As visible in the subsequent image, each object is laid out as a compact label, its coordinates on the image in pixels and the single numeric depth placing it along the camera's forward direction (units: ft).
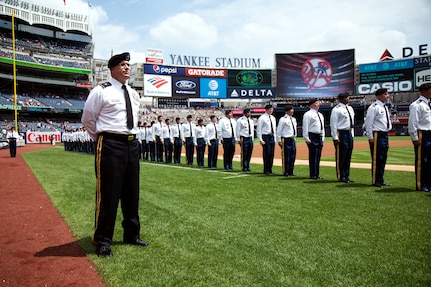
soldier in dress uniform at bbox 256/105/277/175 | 32.01
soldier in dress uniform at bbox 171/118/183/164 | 49.06
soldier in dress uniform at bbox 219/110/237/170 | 37.93
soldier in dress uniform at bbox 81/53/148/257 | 11.48
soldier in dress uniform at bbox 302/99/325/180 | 27.58
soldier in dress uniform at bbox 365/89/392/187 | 23.06
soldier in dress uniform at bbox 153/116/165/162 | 52.39
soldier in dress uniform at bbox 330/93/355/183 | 25.41
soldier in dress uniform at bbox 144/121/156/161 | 56.03
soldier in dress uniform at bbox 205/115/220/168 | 41.24
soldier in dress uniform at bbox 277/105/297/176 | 29.86
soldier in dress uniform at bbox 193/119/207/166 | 44.45
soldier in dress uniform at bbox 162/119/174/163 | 50.88
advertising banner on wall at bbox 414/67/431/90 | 147.02
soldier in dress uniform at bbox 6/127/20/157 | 65.49
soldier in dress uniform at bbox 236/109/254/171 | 34.83
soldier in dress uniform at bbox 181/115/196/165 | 46.78
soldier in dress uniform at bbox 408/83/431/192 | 21.39
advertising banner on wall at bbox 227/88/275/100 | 170.71
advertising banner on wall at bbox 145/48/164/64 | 170.12
